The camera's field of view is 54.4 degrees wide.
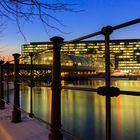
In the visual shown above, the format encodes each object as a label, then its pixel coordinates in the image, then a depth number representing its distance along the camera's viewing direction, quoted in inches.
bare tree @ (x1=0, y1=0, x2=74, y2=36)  57.1
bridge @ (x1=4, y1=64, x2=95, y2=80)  2006.5
